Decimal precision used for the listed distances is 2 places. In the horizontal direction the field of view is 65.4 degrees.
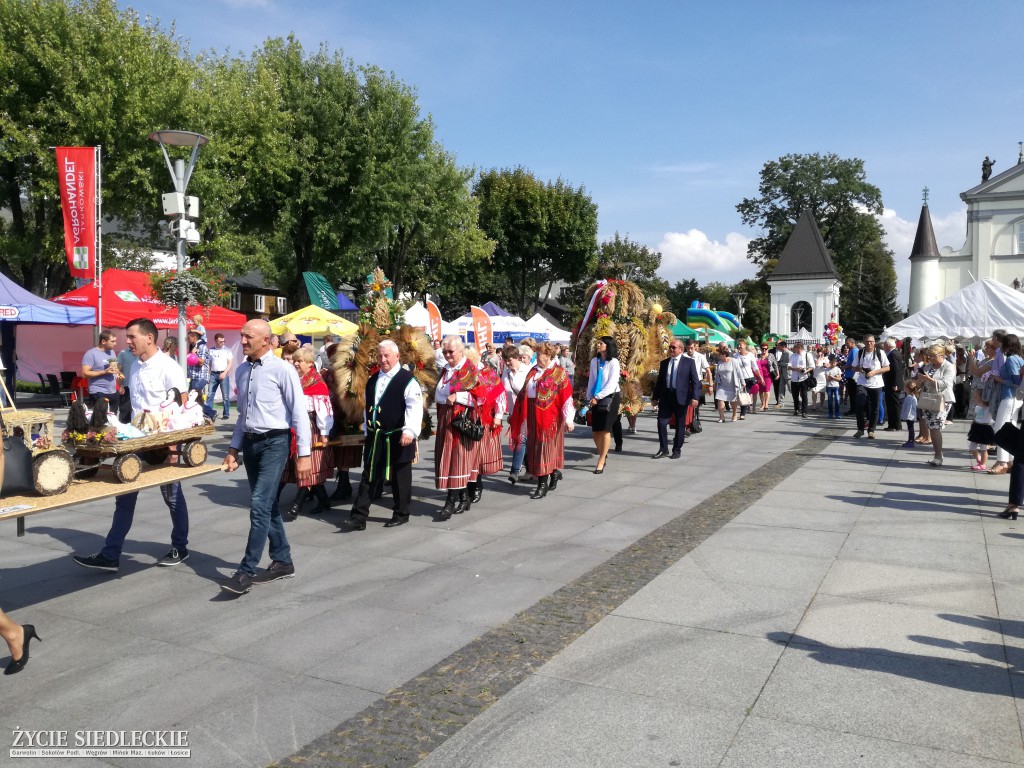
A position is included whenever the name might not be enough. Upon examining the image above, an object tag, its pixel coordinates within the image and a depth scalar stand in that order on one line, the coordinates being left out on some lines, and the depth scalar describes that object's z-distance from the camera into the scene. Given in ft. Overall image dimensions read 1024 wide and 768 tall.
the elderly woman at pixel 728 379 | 58.59
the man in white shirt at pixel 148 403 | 19.27
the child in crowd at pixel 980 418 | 30.27
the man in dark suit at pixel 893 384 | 50.21
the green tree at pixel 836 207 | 229.25
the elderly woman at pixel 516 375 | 33.78
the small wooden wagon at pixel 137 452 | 16.94
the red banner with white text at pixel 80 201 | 50.31
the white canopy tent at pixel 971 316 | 52.47
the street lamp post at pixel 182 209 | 41.68
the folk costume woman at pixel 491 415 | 25.90
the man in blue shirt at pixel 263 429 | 17.83
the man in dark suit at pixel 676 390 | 38.81
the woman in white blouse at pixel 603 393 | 34.22
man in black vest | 23.86
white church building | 203.82
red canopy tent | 64.13
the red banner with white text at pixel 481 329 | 61.57
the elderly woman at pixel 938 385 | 36.52
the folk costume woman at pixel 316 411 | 25.07
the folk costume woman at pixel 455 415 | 25.35
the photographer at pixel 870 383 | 46.39
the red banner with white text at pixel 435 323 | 43.53
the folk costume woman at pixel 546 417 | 29.48
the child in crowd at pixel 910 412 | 43.25
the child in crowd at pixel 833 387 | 60.03
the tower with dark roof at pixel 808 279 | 211.41
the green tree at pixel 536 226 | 159.33
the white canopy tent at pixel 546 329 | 90.33
